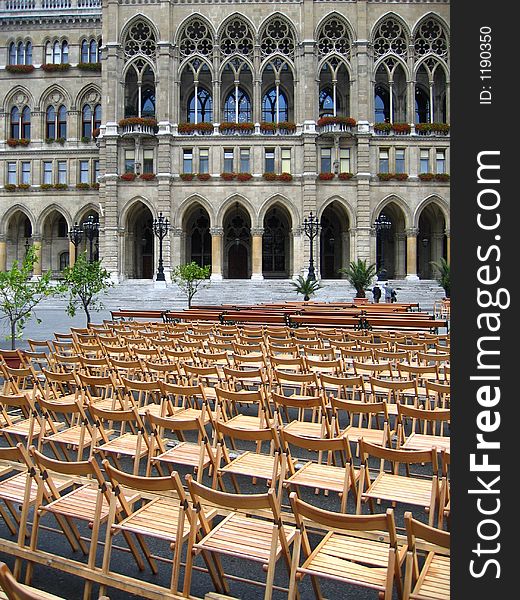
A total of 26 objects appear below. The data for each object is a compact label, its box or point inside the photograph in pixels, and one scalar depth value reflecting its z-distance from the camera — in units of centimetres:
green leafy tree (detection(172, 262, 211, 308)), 2795
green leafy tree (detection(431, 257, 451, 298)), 3317
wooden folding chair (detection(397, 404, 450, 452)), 617
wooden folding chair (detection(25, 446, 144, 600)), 427
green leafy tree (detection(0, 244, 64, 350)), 1367
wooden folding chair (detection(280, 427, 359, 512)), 498
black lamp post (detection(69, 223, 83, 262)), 4055
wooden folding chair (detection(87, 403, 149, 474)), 611
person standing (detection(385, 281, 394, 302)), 3638
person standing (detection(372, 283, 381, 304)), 3428
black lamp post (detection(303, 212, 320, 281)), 3778
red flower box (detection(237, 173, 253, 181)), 4562
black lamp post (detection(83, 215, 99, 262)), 3891
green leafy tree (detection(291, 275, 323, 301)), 3049
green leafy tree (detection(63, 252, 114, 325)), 1944
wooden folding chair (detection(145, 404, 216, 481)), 568
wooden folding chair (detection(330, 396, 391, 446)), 655
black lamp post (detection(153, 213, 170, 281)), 4094
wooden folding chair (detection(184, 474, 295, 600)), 375
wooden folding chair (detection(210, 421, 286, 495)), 545
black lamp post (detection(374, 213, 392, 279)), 3528
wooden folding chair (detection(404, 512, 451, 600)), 341
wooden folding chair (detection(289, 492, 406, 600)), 344
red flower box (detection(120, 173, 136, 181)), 4556
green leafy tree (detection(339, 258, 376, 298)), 3300
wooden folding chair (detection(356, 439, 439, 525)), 472
